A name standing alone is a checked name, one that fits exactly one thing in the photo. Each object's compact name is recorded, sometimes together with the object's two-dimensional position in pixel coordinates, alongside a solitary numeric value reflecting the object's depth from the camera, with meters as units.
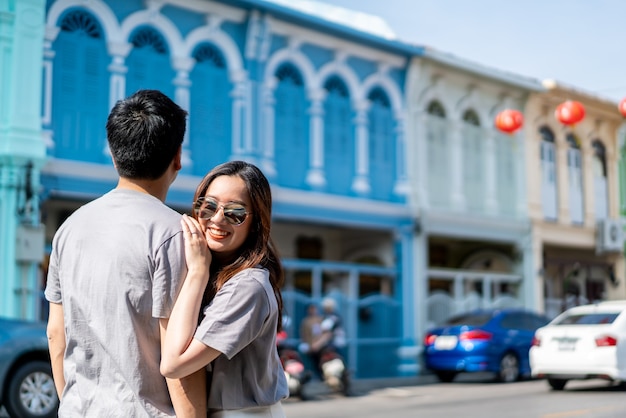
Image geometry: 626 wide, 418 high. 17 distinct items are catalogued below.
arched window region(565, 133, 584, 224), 25.61
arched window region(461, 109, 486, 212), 22.31
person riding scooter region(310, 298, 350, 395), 14.34
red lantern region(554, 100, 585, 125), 18.14
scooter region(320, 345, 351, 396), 14.32
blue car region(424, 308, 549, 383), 16.83
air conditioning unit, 26.22
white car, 13.66
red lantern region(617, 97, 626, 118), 16.03
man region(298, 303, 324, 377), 14.98
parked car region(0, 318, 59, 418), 9.63
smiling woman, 2.54
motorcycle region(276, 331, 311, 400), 13.41
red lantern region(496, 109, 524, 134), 19.31
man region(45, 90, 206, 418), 2.54
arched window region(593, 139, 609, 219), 26.72
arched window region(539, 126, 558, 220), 24.66
